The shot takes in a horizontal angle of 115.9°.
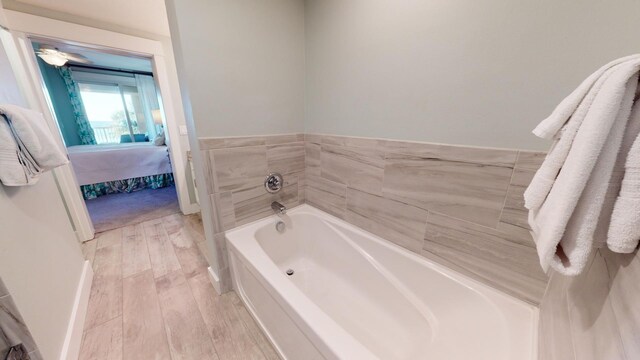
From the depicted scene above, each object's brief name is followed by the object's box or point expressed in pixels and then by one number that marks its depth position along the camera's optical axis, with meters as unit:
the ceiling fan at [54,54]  2.94
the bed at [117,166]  2.92
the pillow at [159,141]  4.03
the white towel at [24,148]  0.80
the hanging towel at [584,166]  0.36
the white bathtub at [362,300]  0.79
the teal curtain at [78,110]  4.49
